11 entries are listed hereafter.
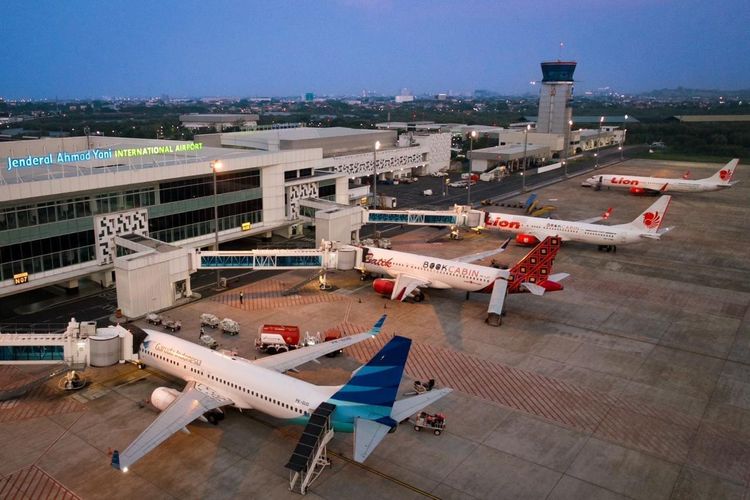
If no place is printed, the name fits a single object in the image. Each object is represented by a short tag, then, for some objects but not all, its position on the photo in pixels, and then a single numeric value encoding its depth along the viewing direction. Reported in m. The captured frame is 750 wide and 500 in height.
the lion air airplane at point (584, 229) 78.50
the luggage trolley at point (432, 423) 36.19
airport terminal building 55.78
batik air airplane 54.88
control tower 199.00
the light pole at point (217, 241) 62.97
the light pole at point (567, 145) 188.06
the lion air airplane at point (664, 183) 120.94
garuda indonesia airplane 30.95
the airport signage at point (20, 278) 54.53
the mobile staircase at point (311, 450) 29.69
